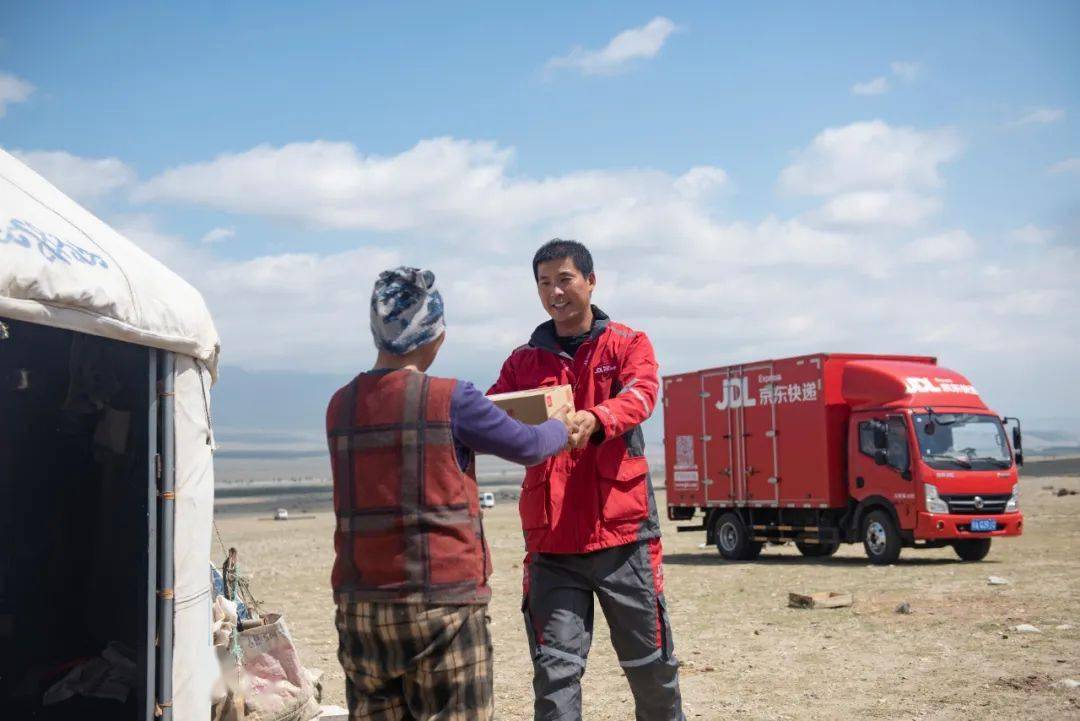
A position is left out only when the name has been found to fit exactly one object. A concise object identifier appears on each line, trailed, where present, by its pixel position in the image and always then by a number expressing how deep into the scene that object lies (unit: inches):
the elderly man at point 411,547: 125.6
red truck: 600.7
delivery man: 170.9
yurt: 199.0
